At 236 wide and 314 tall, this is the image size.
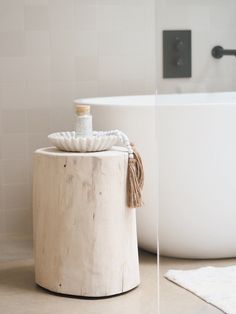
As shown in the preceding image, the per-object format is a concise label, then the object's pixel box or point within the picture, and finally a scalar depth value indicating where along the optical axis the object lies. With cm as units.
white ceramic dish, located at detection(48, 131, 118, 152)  251
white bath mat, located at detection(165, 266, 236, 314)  197
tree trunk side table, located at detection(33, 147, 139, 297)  246
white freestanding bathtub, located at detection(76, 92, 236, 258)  278
